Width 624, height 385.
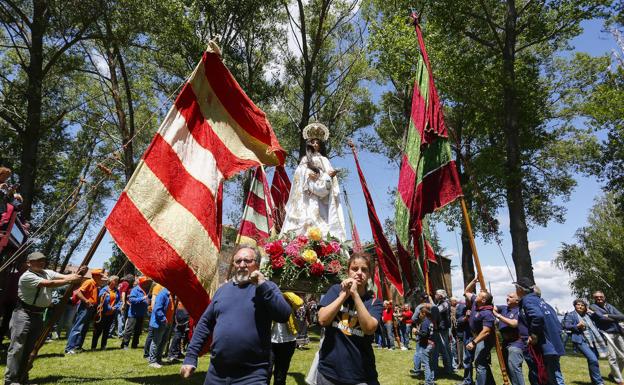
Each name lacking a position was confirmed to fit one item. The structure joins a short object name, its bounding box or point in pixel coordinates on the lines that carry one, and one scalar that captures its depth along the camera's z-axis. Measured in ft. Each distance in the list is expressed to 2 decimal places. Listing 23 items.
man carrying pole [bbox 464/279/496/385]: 24.56
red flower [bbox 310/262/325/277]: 19.16
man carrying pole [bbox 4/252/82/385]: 19.71
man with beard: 11.15
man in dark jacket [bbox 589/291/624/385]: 32.22
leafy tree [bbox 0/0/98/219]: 52.54
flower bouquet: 19.40
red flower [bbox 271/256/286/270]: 19.52
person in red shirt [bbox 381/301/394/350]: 51.96
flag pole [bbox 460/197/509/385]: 19.25
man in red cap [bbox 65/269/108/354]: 32.12
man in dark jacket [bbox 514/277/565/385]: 21.15
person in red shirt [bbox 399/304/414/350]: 56.08
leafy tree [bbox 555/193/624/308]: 138.92
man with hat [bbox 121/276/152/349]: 35.32
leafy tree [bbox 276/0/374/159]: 71.41
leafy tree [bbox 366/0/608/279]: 55.83
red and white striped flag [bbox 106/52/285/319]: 18.57
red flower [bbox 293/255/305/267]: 19.54
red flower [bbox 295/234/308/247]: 20.50
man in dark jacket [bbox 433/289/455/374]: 31.04
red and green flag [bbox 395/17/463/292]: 23.91
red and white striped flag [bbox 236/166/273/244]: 31.68
